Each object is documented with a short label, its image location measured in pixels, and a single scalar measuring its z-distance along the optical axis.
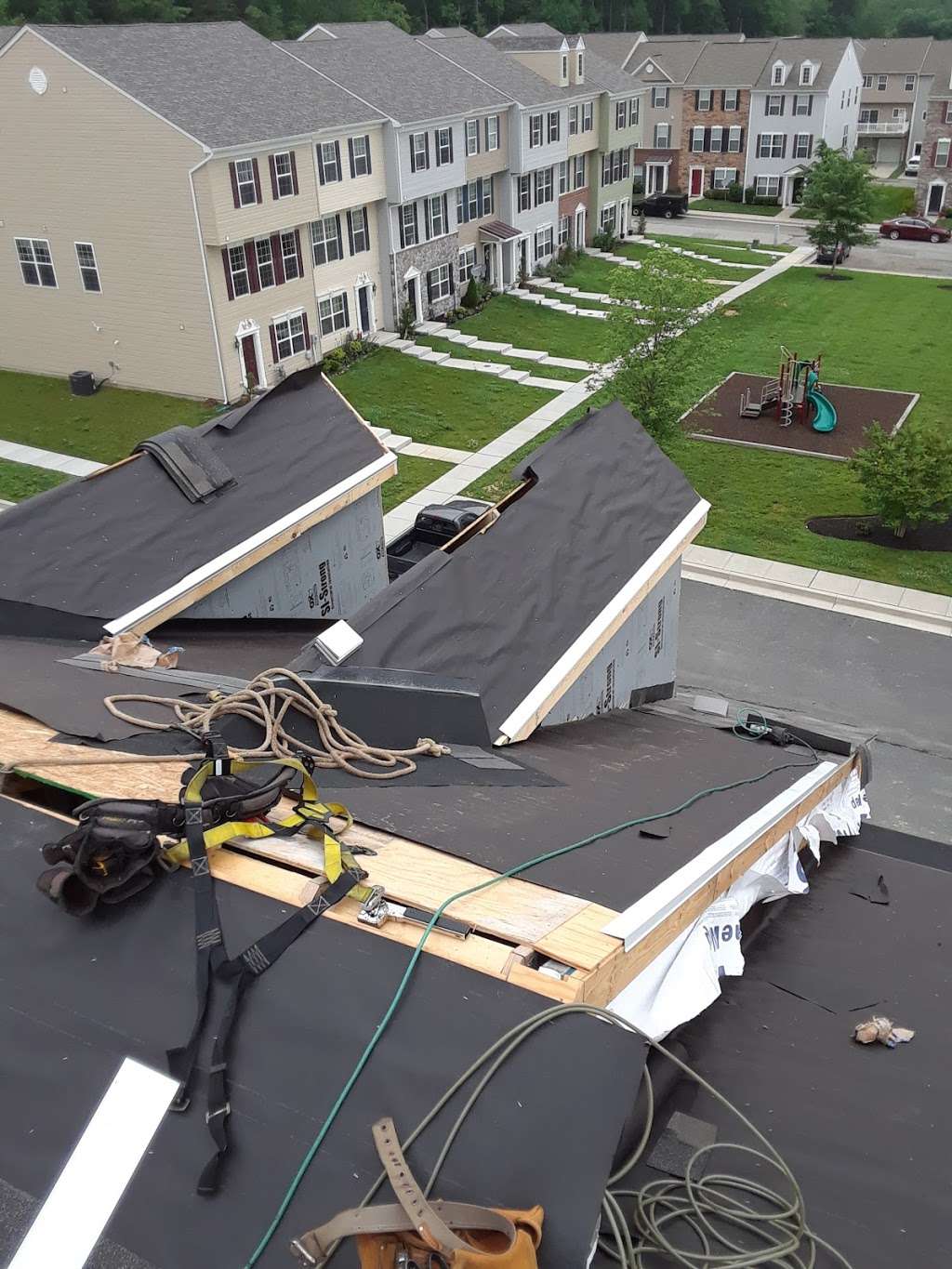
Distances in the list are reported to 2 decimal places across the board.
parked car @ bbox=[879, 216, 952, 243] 63.53
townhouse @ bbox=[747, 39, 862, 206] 71.44
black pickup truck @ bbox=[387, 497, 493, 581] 25.51
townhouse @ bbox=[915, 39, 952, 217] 66.56
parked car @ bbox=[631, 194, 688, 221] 69.38
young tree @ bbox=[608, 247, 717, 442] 28.83
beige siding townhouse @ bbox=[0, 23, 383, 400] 32.97
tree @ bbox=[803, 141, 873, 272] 53.22
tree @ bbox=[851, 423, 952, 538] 26.06
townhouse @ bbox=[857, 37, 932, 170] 85.88
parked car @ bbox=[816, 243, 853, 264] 55.56
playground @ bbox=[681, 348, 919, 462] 33.91
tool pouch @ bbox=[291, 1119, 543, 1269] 3.85
